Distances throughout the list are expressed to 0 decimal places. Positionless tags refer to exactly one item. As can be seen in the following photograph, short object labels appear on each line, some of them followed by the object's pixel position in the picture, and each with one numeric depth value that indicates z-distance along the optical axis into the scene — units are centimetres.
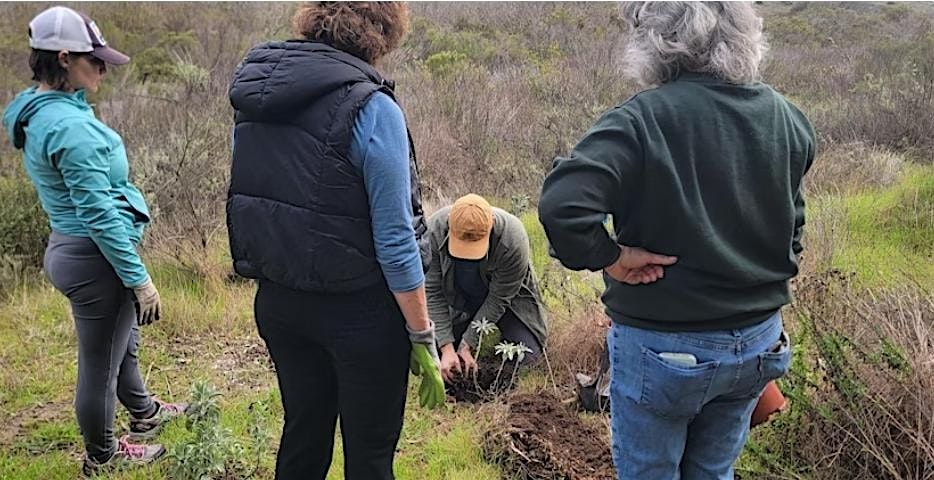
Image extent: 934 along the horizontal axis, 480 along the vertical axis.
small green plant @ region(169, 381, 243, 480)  273
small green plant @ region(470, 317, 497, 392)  361
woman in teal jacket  244
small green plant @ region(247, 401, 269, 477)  289
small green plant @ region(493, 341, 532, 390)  347
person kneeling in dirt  335
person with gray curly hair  164
